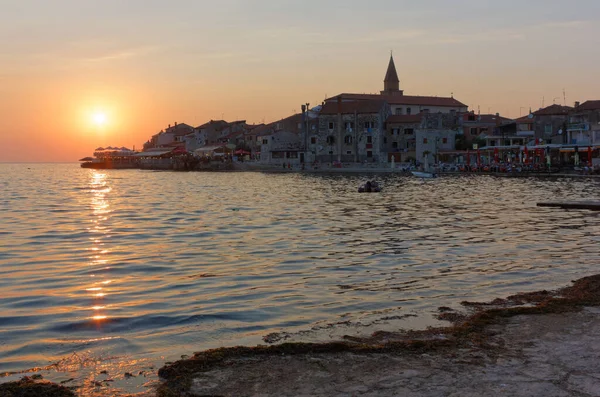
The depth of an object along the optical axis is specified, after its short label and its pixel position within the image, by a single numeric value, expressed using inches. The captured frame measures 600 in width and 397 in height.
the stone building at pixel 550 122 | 3390.7
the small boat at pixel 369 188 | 1929.1
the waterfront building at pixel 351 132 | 3848.4
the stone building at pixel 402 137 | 3831.2
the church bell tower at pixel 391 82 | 5147.6
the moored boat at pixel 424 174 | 2947.8
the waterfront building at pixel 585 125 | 3075.8
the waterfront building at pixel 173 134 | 6302.2
